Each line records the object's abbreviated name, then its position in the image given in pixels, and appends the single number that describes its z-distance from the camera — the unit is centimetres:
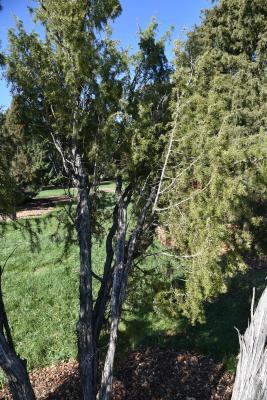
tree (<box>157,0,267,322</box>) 453
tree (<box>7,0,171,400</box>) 475
